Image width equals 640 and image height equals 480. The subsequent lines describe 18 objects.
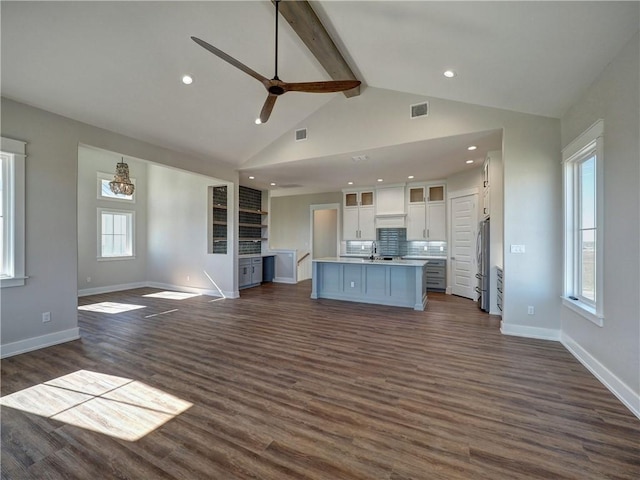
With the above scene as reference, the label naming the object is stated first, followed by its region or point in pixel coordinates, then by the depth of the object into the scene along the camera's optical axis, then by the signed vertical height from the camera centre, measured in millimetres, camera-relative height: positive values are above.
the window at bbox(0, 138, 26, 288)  3262 +305
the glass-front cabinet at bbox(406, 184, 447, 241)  7359 +681
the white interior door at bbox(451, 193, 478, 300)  6398 -147
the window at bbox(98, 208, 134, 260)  7086 +98
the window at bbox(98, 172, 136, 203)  6969 +1228
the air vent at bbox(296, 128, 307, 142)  5426 +1975
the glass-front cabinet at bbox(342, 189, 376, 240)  8367 +692
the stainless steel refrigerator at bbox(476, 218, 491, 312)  5188 -523
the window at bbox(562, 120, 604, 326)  2799 +168
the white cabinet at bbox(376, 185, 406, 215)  7859 +1056
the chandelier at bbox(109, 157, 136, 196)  5824 +1158
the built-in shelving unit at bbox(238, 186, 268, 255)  7798 +465
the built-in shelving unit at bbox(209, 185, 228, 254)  6828 +407
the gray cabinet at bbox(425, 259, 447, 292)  7262 -945
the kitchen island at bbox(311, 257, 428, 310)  5504 -886
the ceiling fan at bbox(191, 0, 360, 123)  2732 +1468
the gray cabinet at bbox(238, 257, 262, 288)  7578 -926
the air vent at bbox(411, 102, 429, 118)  4375 +1982
